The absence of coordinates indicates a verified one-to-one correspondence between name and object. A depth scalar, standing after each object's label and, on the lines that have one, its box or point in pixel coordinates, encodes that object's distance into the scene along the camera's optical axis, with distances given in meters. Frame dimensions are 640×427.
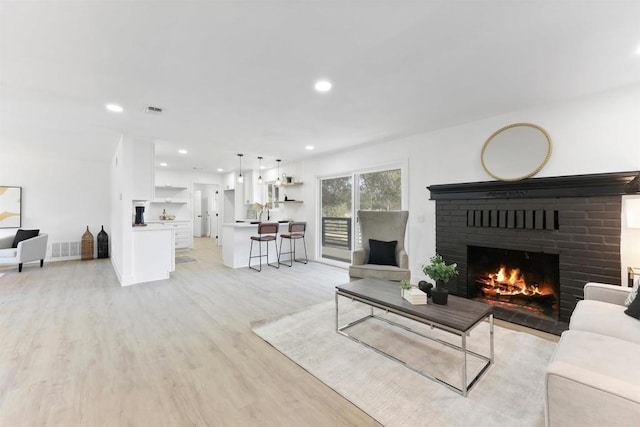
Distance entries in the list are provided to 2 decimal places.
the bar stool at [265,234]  5.34
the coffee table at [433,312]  1.80
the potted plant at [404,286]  2.23
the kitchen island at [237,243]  5.52
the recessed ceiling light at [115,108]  3.04
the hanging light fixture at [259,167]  6.36
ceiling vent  3.09
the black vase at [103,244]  6.45
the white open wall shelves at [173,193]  8.27
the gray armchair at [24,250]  4.90
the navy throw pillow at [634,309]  1.75
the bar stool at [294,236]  5.77
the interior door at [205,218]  10.59
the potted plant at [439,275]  2.15
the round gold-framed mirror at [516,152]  3.02
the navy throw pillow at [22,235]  5.27
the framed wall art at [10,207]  5.68
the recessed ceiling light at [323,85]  2.51
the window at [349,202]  4.72
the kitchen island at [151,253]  4.37
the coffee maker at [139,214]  4.72
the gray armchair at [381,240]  3.30
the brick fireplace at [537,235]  2.61
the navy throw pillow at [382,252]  3.67
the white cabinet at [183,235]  7.95
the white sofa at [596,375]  1.02
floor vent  6.15
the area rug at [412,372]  1.60
